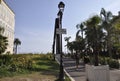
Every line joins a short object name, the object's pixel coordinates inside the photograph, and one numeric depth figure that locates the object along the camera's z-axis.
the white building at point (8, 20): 21.35
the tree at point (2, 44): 11.61
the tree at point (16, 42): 43.13
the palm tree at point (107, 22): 15.75
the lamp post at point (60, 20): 5.02
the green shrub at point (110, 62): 10.87
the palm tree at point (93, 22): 5.71
